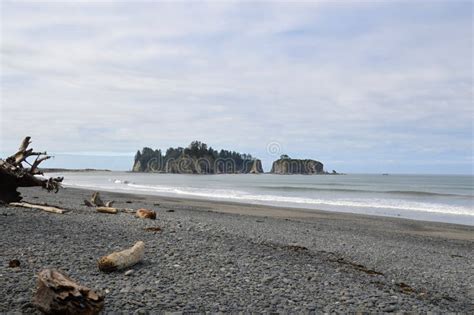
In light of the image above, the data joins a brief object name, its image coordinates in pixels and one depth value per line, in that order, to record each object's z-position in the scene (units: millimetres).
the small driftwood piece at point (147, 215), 11703
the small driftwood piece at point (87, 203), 15398
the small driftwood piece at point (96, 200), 15570
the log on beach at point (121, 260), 5852
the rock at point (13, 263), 5655
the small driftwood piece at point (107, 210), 12641
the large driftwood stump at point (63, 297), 4098
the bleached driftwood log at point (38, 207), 11055
